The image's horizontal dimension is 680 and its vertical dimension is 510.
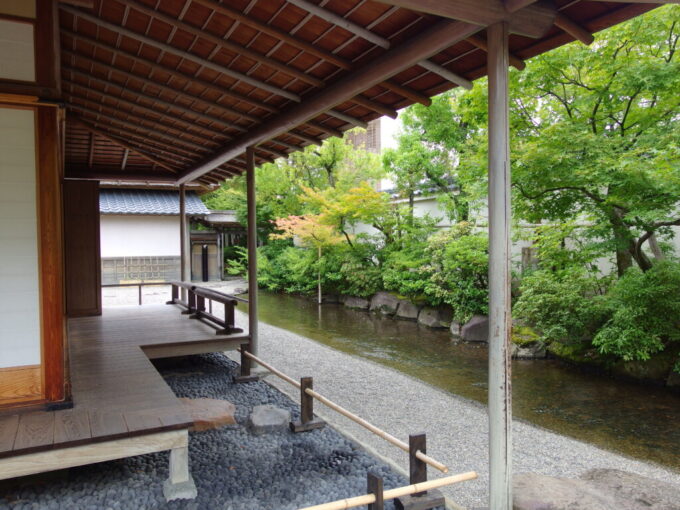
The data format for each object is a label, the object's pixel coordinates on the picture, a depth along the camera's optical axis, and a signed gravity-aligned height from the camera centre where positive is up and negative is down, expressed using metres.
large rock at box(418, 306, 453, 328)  12.30 -1.93
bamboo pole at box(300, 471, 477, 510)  2.52 -1.42
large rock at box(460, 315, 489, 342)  10.77 -1.97
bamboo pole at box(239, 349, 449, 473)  2.96 -1.36
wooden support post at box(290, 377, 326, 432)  4.48 -1.58
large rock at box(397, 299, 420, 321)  13.46 -1.90
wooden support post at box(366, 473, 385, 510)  2.70 -1.41
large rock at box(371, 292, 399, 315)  14.23 -1.78
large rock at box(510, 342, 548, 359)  9.20 -2.10
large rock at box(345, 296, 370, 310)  15.72 -1.94
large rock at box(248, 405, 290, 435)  4.42 -1.65
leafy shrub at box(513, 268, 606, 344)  8.20 -1.12
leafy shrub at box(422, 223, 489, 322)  11.12 -0.68
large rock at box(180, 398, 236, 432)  4.58 -1.67
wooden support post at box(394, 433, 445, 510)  2.98 -1.60
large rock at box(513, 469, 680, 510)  2.99 -1.69
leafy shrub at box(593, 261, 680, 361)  6.85 -1.07
